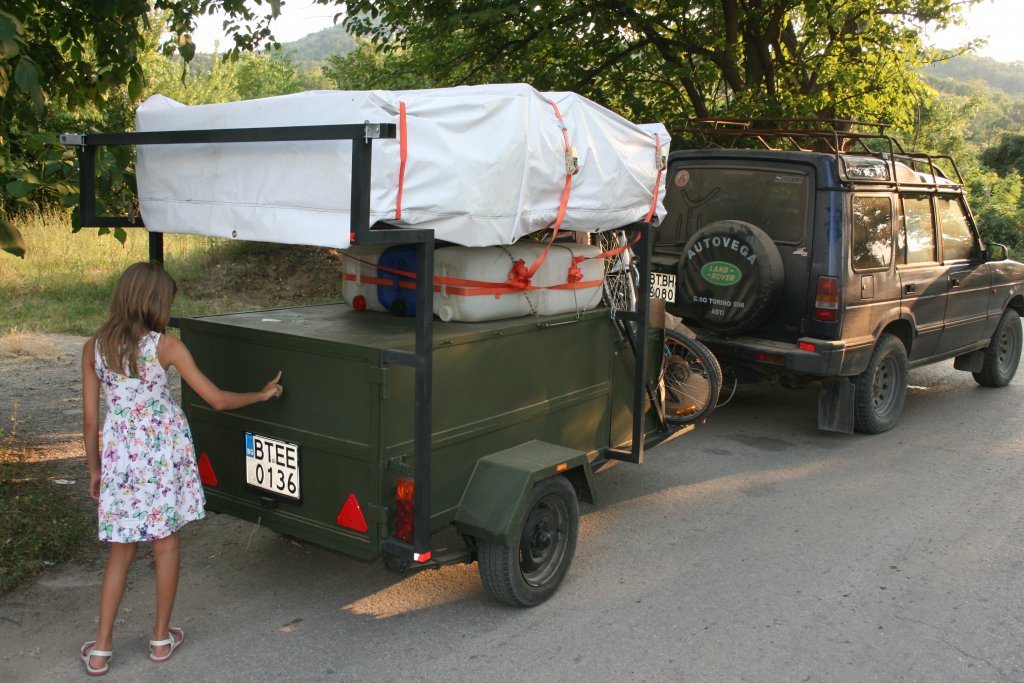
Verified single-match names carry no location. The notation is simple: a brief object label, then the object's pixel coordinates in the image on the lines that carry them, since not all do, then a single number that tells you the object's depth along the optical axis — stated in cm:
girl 351
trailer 371
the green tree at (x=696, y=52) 1173
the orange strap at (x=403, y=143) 337
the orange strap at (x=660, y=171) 493
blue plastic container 445
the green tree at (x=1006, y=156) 3278
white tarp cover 339
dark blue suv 666
